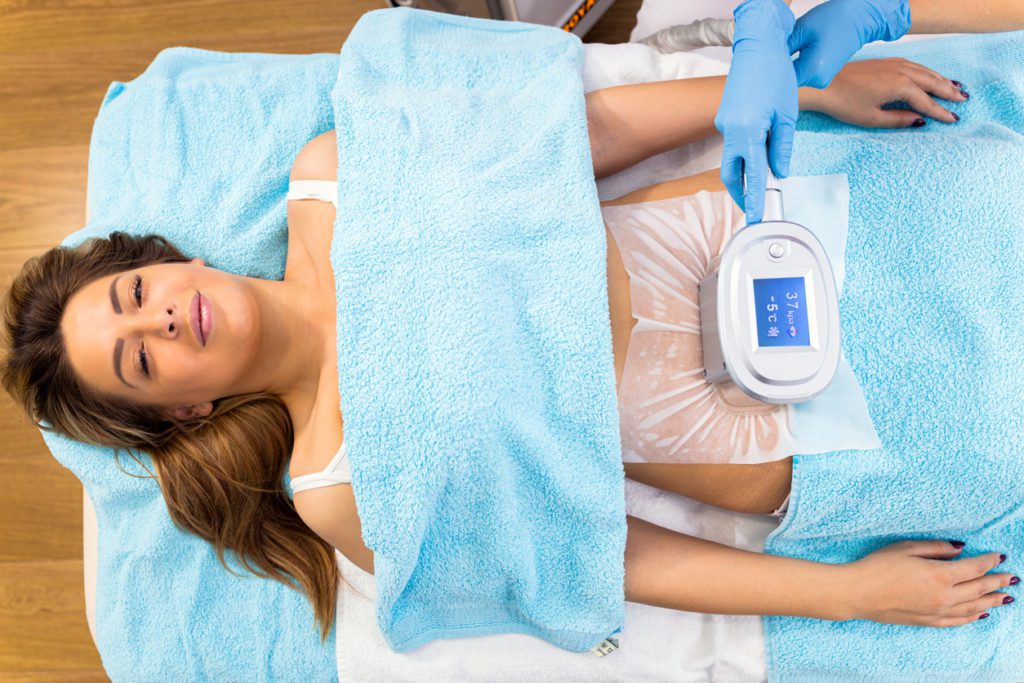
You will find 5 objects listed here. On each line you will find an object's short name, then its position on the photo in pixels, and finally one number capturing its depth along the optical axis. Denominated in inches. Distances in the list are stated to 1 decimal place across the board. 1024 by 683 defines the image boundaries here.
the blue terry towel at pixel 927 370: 31.5
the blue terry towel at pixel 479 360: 31.1
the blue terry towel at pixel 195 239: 38.5
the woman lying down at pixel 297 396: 32.5
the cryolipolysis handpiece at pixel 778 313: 28.7
